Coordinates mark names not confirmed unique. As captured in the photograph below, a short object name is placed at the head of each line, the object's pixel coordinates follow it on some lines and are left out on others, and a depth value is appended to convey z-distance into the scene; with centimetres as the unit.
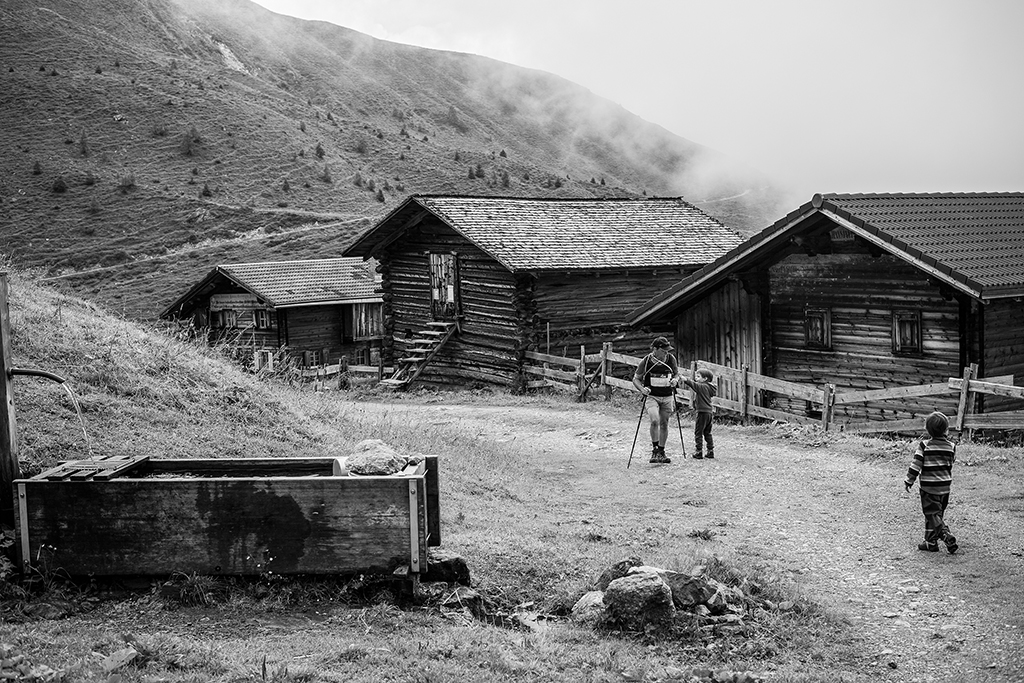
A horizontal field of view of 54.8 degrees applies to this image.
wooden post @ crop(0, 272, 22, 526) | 759
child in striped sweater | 927
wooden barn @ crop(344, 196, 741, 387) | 2703
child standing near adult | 1456
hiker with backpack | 1427
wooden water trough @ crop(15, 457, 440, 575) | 717
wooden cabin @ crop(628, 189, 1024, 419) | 1694
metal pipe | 737
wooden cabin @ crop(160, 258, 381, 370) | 3662
